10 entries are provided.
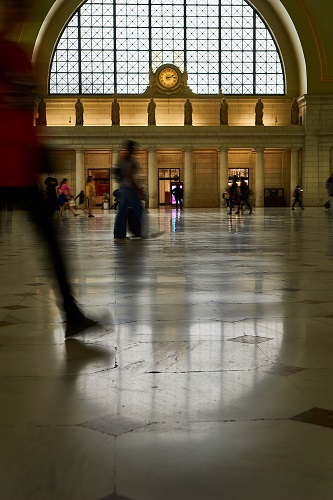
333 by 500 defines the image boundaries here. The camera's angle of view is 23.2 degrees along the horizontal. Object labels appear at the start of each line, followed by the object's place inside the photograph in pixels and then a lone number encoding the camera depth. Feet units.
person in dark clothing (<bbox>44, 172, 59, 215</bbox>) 88.67
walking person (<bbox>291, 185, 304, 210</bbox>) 144.87
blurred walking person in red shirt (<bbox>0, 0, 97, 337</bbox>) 14.42
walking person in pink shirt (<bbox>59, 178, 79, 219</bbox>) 100.55
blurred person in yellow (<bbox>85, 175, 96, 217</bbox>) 100.34
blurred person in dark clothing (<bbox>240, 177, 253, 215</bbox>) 121.66
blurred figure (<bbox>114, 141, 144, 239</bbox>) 45.98
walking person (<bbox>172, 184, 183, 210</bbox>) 157.07
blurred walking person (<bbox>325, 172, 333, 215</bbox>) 104.26
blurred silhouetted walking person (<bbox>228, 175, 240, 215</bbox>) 113.70
